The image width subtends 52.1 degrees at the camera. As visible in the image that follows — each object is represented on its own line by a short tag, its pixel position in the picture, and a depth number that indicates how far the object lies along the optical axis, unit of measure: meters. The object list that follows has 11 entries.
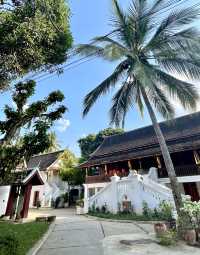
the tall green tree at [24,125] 6.59
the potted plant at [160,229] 7.26
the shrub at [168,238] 6.66
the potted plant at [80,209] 18.12
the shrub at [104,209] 16.06
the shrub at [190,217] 7.29
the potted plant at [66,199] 27.17
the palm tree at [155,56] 9.45
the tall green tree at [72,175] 26.33
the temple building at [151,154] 15.99
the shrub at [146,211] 12.71
